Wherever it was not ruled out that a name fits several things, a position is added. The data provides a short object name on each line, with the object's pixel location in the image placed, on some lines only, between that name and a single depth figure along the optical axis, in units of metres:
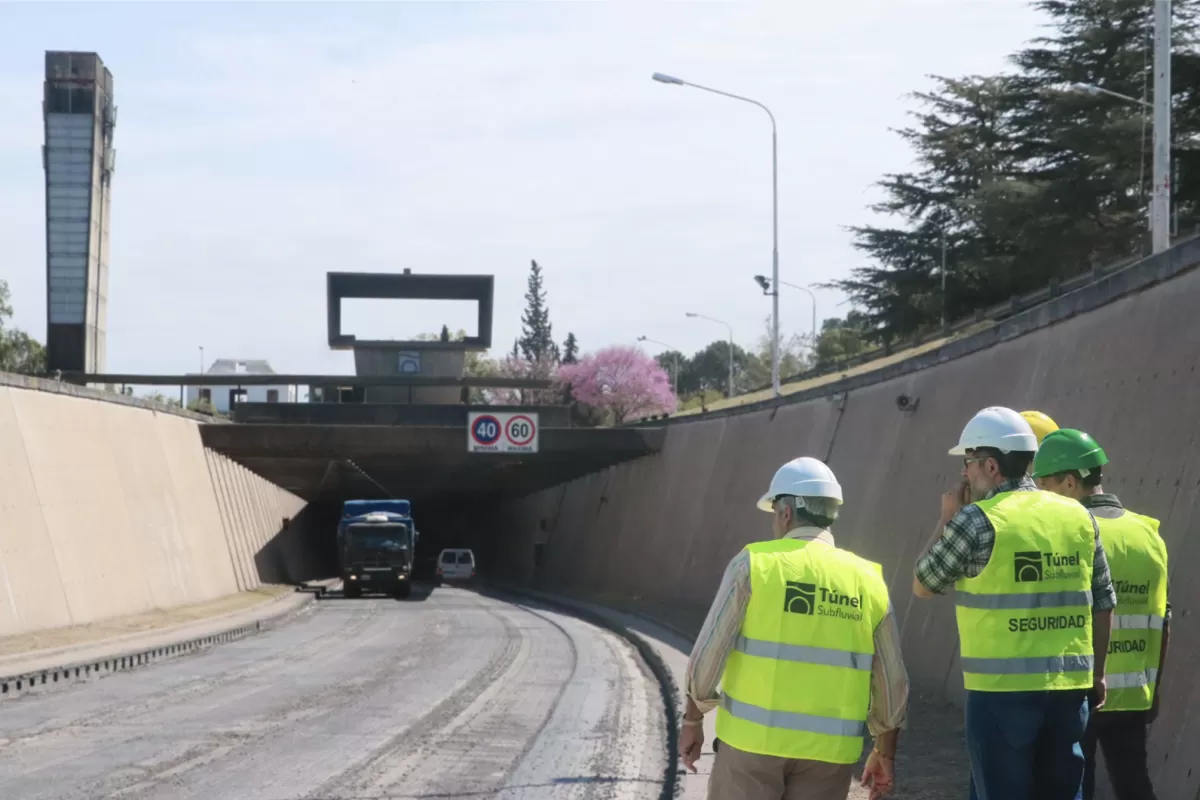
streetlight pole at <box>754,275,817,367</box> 47.53
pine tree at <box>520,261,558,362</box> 163.00
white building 113.07
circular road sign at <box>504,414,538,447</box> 42.25
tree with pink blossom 110.38
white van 61.41
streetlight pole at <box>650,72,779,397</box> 41.50
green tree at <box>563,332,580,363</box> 166.11
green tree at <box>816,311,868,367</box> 93.38
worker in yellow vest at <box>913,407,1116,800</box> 6.00
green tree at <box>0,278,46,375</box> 81.06
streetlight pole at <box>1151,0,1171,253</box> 21.50
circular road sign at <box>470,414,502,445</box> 42.34
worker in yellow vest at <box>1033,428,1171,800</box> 6.86
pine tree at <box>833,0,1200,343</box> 47.94
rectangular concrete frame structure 61.47
